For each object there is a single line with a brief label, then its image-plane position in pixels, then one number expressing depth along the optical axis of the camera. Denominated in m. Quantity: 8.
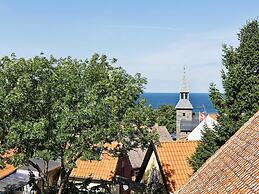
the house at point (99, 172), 29.88
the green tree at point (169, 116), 85.12
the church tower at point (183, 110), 75.44
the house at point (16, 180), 25.56
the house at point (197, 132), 47.71
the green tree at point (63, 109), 17.11
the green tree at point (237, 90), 17.36
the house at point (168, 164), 22.06
